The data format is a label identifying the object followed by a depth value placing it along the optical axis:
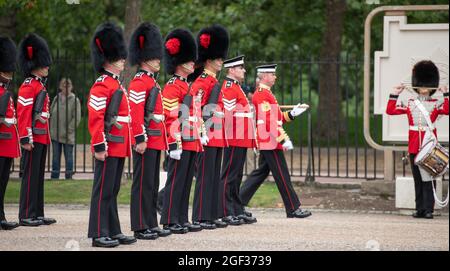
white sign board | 15.22
